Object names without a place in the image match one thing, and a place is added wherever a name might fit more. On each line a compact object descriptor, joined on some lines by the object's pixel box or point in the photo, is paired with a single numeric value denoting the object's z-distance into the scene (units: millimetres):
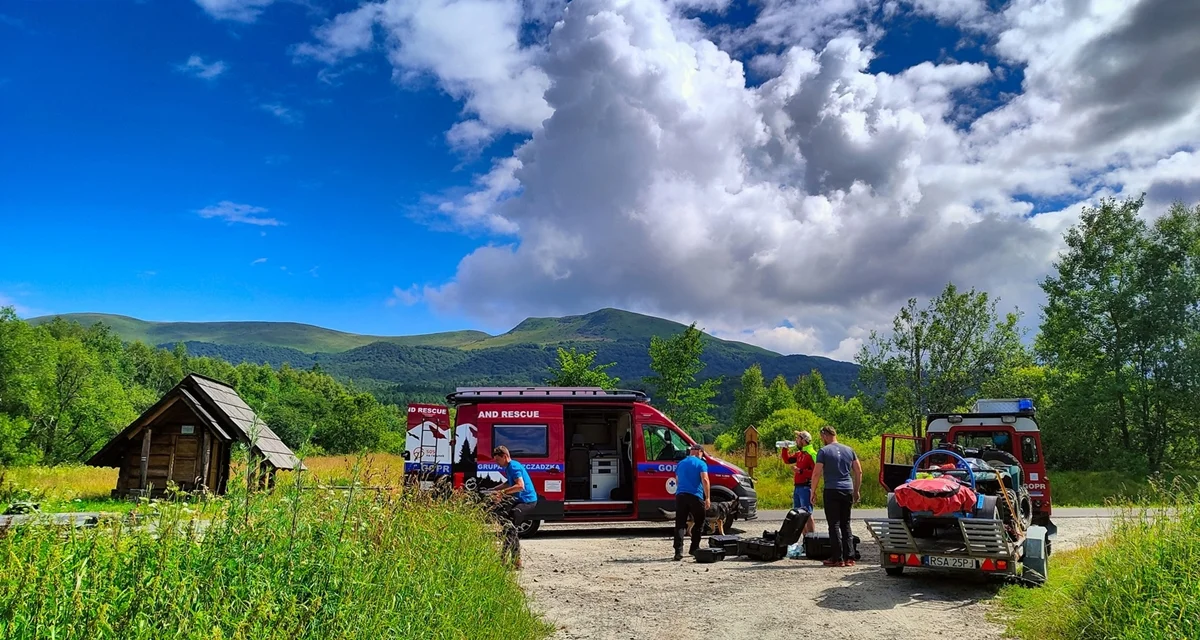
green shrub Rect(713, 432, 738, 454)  68288
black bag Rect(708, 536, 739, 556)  11984
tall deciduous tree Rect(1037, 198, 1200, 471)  33406
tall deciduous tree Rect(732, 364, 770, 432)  93750
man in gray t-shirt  11000
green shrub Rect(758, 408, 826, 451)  54688
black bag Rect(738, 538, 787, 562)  11438
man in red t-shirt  12883
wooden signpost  22891
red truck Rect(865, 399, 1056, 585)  8875
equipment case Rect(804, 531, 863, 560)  11359
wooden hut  16250
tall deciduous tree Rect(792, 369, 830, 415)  102875
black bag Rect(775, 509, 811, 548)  11633
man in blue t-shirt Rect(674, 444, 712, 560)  11891
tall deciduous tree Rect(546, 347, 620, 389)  40312
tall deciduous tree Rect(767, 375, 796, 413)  92650
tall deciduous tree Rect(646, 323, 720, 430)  41688
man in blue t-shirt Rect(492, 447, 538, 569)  10070
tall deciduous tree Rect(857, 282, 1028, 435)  33281
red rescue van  15219
